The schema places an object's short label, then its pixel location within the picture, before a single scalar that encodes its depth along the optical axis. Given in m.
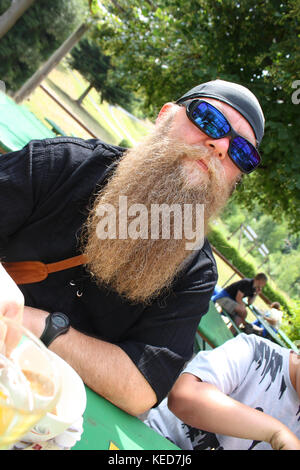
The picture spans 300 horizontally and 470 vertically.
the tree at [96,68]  30.30
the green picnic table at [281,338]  4.63
